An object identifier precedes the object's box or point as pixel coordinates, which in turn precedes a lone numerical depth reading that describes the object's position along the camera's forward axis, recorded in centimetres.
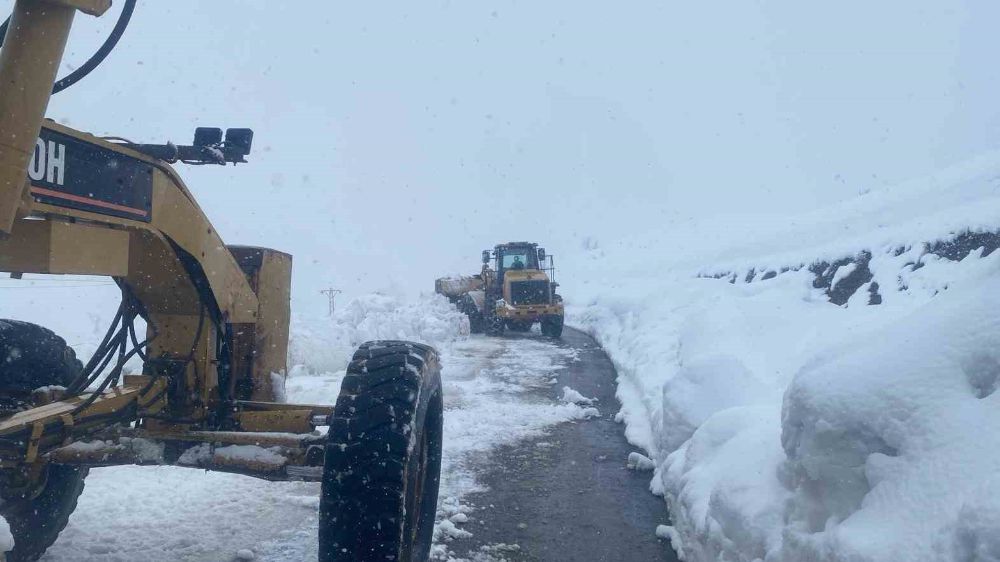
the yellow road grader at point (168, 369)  241
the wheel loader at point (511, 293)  1836
